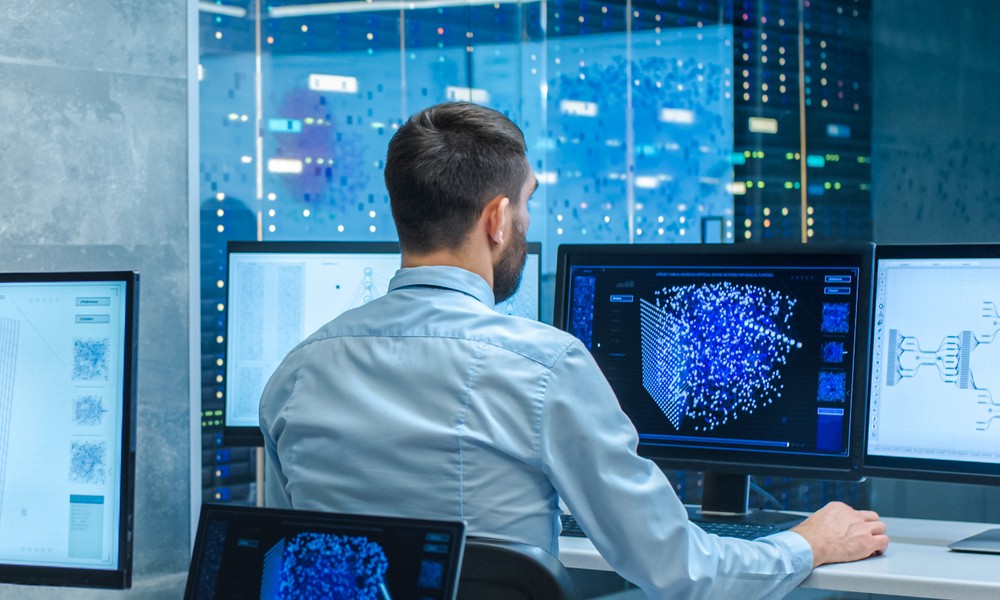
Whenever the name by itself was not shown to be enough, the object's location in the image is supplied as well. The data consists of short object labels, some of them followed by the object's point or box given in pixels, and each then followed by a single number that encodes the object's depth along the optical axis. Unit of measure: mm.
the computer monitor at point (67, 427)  3009
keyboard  3272
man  2813
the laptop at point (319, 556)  2645
